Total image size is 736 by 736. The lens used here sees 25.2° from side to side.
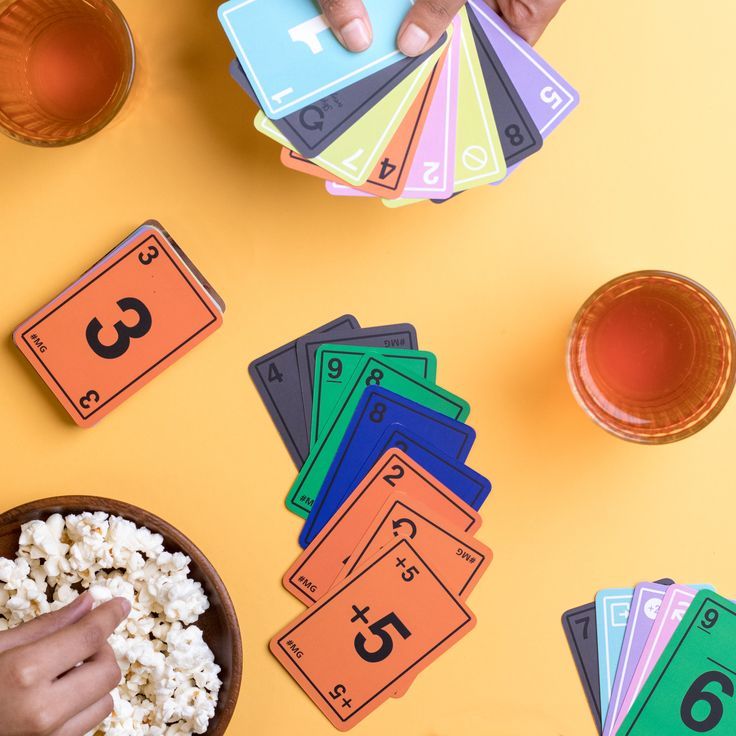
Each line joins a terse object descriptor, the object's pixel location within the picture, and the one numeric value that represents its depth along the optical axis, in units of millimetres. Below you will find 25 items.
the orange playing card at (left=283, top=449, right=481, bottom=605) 835
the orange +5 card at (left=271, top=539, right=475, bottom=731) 835
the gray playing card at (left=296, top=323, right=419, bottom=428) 841
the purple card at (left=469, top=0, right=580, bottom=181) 802
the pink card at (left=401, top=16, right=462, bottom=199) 796
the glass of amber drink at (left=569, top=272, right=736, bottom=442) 819
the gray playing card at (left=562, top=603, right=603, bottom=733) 852
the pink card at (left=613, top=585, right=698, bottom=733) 848
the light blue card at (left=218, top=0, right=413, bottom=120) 783
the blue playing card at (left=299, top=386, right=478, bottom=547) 837
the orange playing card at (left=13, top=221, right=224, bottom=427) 827
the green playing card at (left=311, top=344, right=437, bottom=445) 838
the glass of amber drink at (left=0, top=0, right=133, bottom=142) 809
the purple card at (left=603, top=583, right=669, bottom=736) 849
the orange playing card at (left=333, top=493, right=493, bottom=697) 834
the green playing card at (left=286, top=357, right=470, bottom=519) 838
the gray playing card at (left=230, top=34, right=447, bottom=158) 785
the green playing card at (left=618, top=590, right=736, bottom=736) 846
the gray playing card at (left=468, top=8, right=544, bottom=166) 801
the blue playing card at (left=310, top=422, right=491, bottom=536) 837
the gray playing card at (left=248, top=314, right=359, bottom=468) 841
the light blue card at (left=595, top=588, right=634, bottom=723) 851
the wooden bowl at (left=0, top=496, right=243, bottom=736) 814
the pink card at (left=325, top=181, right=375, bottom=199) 795
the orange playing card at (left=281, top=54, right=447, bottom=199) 793
